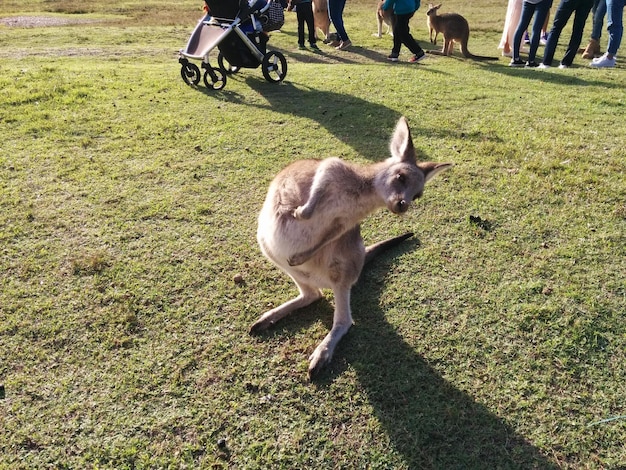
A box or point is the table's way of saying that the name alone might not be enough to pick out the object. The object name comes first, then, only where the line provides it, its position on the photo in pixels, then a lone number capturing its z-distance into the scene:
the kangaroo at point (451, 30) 7.84
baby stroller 5.37
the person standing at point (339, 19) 8.38
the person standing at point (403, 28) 7.02
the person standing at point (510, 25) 8.02
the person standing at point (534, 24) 6.74
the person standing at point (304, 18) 7.91
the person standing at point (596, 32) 7.45
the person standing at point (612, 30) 6.44
